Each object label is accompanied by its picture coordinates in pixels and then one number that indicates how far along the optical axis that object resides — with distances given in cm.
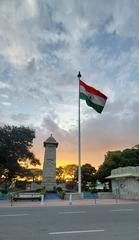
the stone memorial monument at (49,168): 2019
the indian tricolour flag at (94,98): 1452
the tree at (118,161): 2835
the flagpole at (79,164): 1460
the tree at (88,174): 3448
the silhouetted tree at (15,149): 2107
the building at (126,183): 1637
